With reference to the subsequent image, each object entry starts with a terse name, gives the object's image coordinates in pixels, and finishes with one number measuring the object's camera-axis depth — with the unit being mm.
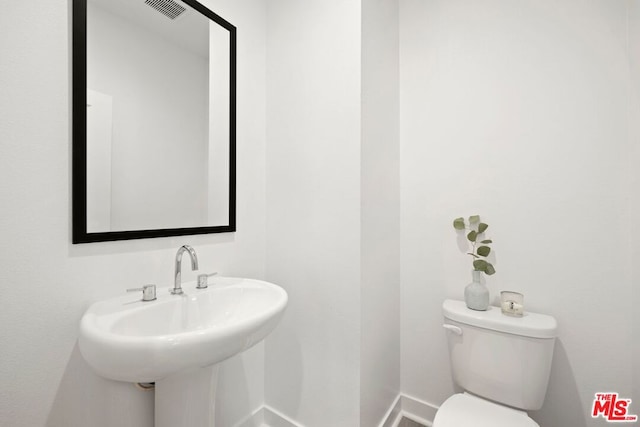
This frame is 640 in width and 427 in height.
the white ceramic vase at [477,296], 1228
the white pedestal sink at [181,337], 613
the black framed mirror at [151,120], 859
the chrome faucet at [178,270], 949
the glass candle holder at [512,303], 1171
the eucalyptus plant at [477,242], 1253
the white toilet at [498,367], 1030
